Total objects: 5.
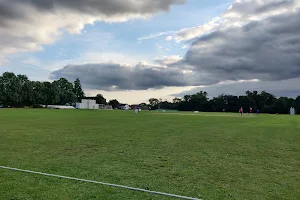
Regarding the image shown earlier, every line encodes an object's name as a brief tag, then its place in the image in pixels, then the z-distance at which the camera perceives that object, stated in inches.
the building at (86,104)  4916.3
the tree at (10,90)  4694.9
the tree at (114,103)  6936.5
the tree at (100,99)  6622.1
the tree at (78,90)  6097.4
